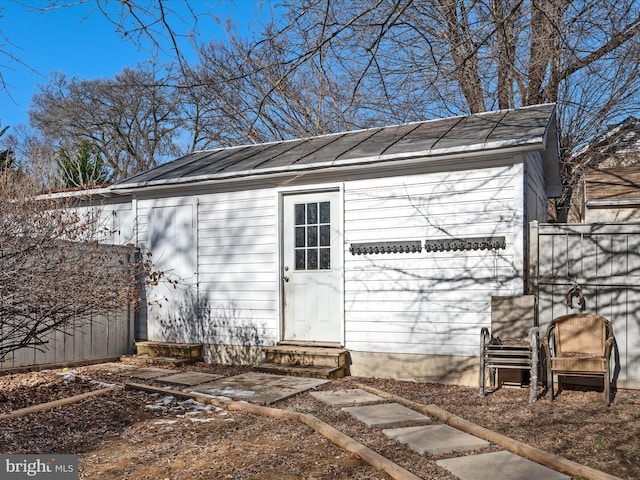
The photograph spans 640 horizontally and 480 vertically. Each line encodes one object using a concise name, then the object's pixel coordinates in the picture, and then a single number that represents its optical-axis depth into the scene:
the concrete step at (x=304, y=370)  6.98
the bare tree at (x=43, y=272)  5.46
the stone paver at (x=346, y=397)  5.69
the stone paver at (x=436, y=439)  4.08
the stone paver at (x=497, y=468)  3.48
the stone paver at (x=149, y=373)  7.17
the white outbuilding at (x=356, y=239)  6.59
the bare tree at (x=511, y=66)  5.76
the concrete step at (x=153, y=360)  8.09
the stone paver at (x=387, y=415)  4.85
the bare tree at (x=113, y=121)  22.81
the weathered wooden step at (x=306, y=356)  7.17
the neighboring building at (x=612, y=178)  10.46
